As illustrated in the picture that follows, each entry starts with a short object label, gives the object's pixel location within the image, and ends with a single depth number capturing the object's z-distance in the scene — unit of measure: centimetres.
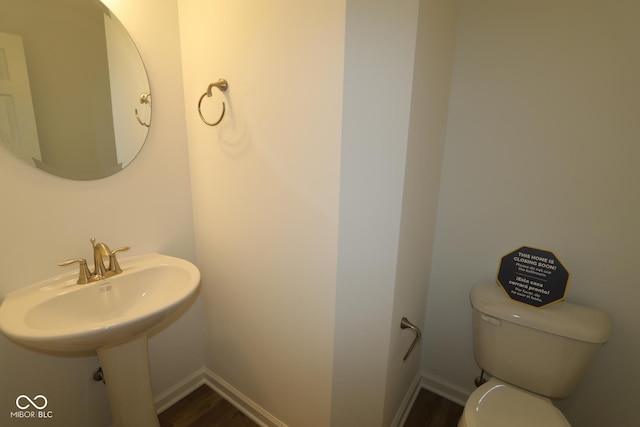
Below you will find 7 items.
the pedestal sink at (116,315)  84
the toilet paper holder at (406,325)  120
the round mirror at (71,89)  97
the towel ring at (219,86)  120
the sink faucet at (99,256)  112
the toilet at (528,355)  108
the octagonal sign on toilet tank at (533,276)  120
